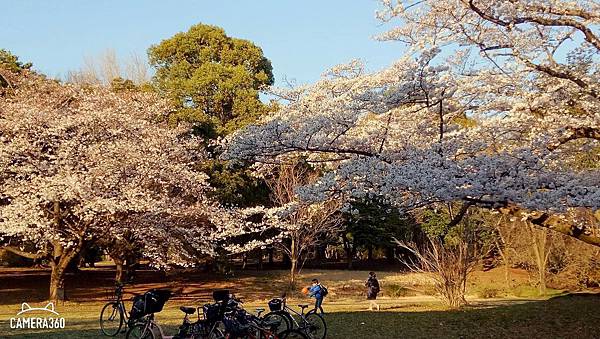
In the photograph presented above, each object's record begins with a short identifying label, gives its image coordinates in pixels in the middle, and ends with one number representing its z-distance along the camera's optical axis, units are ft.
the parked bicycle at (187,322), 22.08
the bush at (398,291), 75.61
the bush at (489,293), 67.78
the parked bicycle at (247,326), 21.61
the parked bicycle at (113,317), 27.91
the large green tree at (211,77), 74.08
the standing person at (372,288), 53.83
